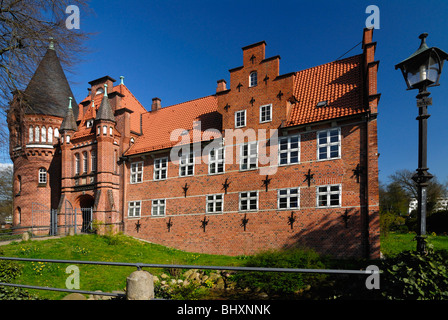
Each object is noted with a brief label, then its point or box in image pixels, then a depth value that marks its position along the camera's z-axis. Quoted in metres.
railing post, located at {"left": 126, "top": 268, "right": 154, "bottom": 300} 4.16
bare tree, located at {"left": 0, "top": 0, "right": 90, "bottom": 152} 10.02
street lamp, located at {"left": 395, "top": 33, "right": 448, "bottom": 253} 4.41
